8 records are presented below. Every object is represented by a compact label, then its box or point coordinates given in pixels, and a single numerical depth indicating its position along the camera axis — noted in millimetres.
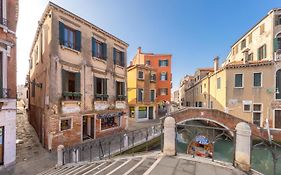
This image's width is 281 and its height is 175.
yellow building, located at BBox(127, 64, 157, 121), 23156
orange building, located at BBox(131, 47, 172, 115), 29047
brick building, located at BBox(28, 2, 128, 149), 10539
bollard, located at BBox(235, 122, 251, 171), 4434
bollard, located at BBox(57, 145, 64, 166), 7898
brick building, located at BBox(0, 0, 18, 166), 7852
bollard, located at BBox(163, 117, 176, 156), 5504
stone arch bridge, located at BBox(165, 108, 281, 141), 15977
